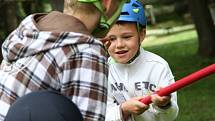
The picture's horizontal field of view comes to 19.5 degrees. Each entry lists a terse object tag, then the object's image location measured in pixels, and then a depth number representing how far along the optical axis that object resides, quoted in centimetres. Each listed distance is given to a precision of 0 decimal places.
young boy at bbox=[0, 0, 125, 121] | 212
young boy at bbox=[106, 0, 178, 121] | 393
